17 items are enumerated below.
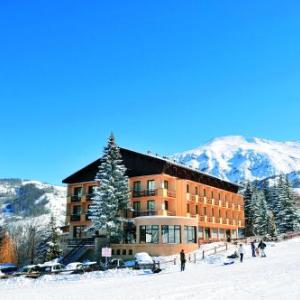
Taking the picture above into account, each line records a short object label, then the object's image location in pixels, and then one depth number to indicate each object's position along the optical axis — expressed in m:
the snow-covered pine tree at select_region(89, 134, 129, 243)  50.09
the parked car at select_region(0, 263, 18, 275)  57.99
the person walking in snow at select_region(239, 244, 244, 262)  37.09
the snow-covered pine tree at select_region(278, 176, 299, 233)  74.75
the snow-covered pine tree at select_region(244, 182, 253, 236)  79.75
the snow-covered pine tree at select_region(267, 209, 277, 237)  75.11
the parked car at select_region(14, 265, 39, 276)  44.16
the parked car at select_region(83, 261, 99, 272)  39.08
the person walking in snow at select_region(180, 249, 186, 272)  34.62
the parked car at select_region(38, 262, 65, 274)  43.60
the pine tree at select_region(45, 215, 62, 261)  66.50
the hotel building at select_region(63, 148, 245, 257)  50.31
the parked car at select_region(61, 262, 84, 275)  38.31
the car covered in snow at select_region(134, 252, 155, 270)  37.22
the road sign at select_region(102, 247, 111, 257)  38.00
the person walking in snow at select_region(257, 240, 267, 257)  39.98
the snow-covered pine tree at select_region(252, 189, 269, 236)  78.31
